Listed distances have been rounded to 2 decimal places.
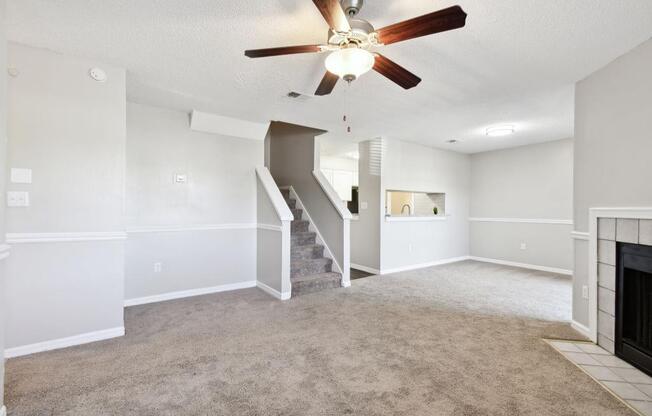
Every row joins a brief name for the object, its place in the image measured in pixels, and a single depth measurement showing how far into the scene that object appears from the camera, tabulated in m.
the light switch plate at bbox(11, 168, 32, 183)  2.25
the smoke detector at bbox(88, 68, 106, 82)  2.51
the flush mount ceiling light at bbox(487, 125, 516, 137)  4.32
